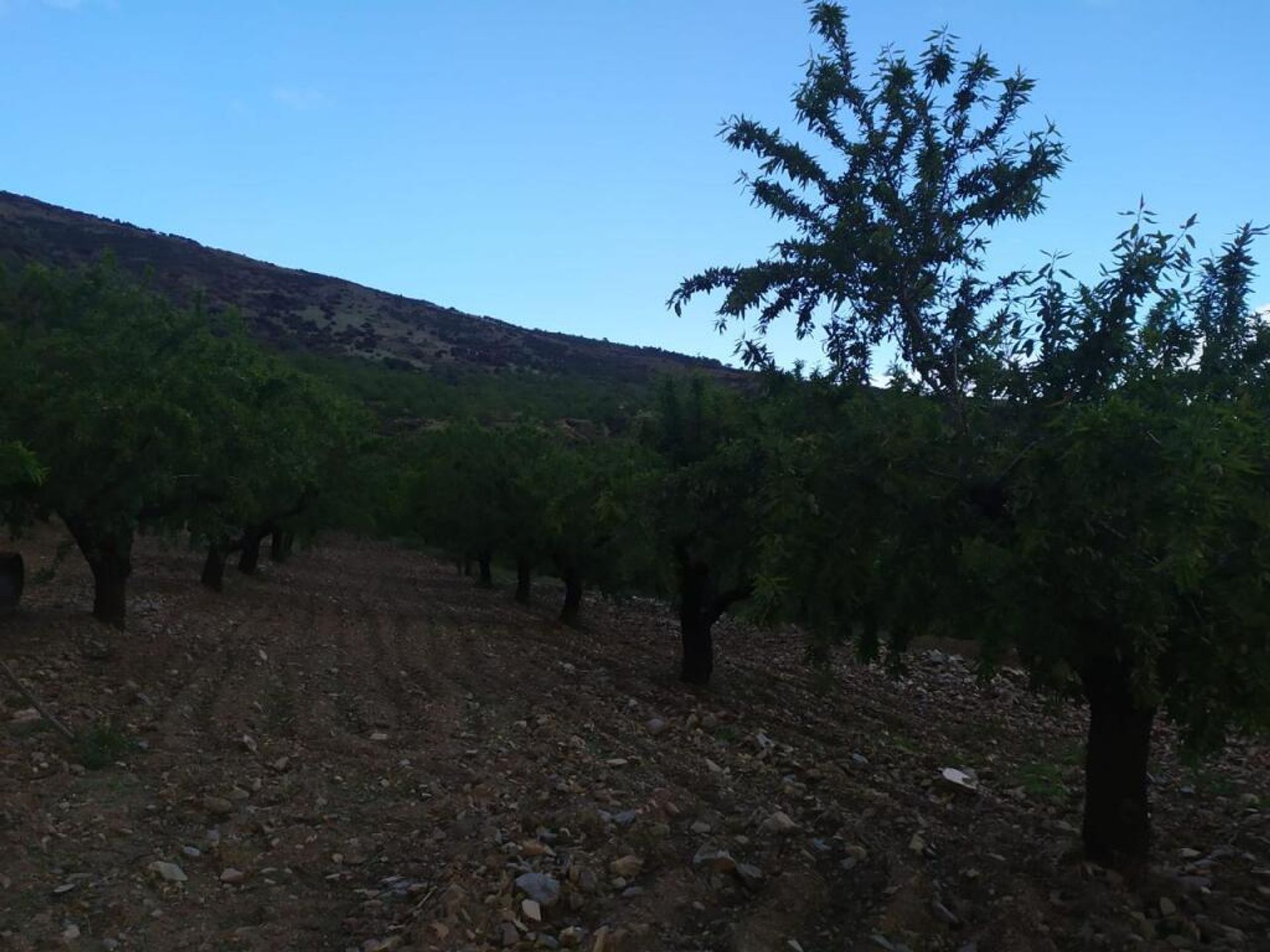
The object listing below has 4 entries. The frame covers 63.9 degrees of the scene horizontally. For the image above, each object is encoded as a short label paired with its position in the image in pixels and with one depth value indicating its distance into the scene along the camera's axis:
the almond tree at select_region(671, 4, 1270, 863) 5.49
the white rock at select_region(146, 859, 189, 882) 6.95
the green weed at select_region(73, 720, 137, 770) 9.23
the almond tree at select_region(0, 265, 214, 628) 12.78
